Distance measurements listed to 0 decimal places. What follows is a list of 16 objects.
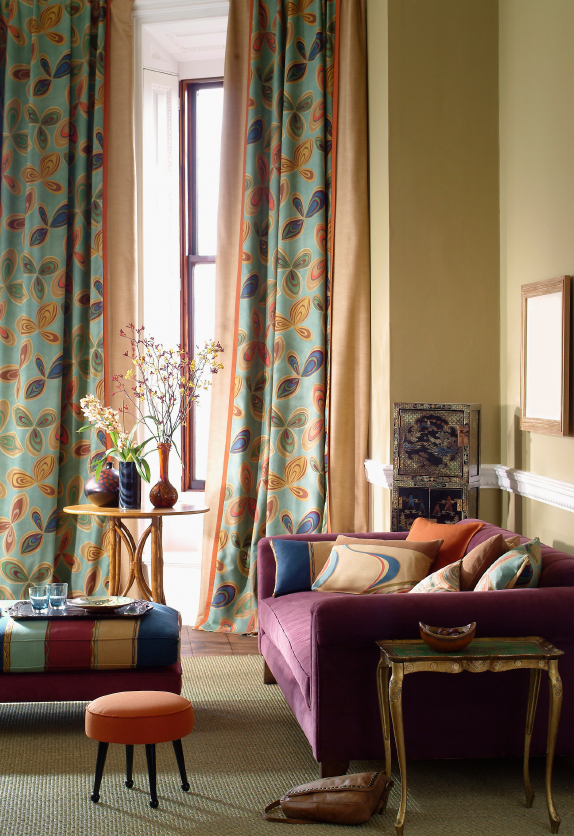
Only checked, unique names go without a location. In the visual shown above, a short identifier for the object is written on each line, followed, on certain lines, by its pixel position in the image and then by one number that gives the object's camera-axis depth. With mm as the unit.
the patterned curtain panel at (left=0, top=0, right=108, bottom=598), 5137
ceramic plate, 3299
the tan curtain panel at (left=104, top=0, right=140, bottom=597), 5184
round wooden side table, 4383
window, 5871
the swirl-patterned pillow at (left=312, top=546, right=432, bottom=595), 3387
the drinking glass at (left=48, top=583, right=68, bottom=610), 3359
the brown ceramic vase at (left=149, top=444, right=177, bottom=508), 4535
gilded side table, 2453
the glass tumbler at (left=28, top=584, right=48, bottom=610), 3320
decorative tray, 3248
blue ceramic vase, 4496
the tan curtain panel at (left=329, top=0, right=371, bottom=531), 4871
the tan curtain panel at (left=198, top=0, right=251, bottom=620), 5070
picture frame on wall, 3477
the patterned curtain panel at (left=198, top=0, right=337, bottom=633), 4926
